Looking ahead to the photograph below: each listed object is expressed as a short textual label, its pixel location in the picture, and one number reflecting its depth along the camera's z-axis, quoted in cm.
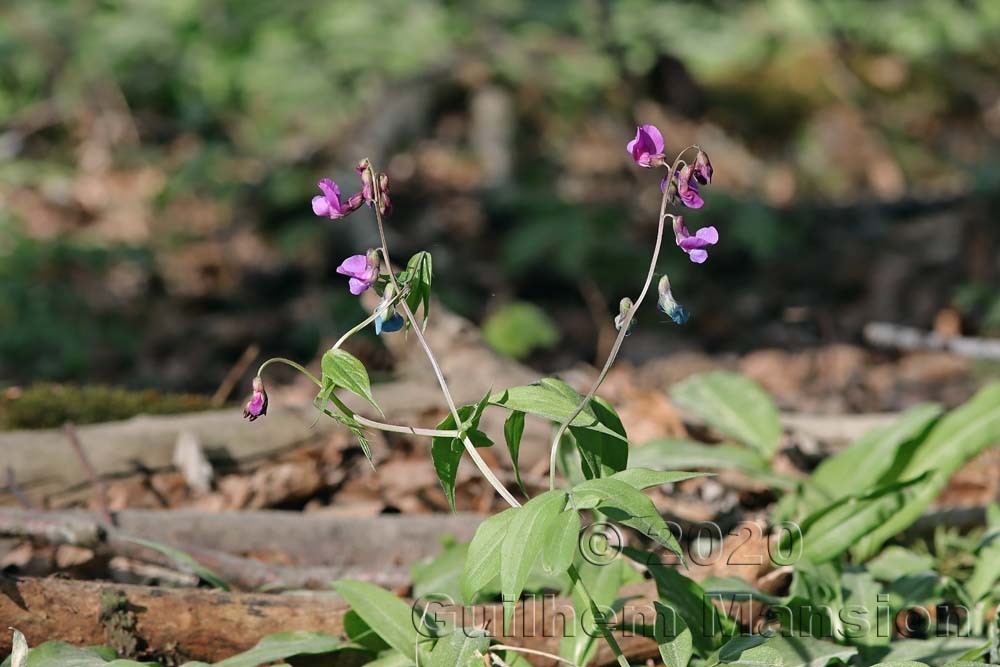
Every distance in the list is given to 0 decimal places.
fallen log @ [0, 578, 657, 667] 404
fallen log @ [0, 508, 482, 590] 495
